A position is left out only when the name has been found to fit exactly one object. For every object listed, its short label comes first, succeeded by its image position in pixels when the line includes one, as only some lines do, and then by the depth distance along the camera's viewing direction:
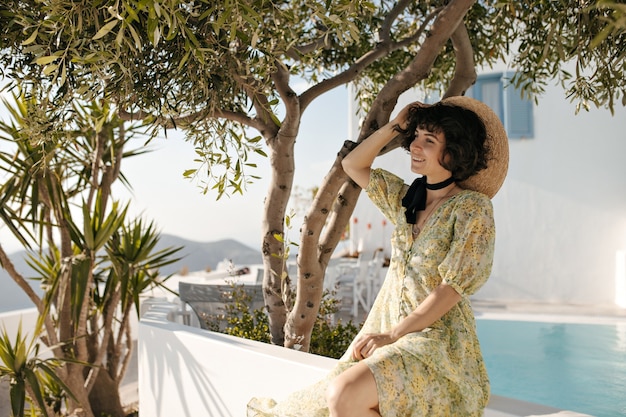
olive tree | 1.94
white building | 9.41
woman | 1.75
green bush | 3.78
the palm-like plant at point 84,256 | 4.30
